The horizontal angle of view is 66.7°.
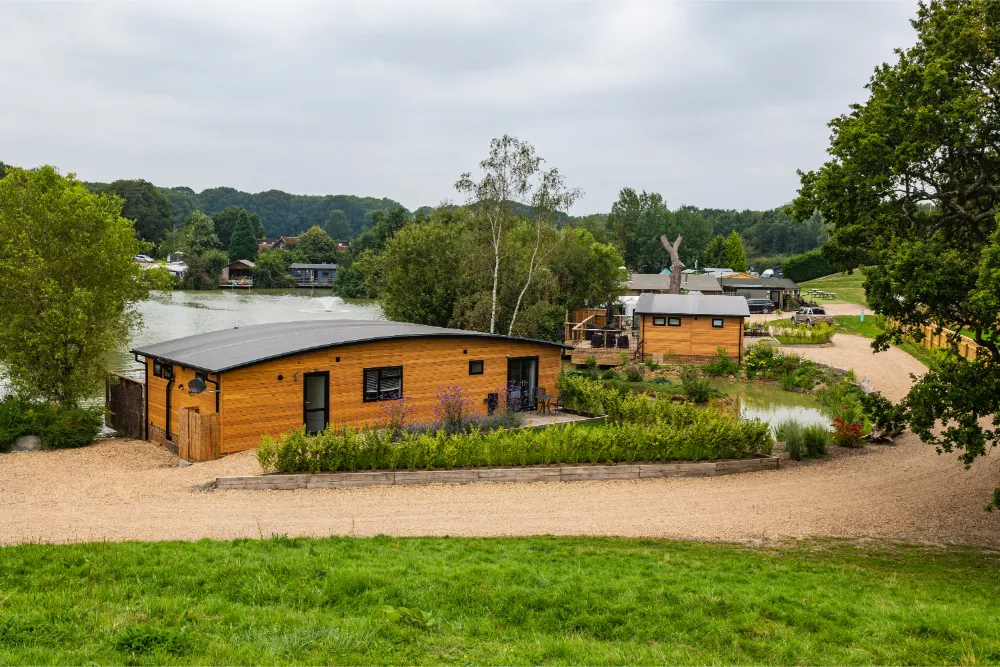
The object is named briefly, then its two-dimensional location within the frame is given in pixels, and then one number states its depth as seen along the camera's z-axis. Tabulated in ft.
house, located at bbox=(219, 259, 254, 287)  288.51
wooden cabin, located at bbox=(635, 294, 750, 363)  103.91
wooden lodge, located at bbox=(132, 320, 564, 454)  50.55
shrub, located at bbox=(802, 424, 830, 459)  52.75
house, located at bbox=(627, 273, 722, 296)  183.42
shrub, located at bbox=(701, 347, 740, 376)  96.58
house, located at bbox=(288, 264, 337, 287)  309.22
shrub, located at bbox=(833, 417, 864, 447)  56.03
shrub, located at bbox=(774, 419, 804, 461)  52.54
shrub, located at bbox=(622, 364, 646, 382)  90.63
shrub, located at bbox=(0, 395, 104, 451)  52.75
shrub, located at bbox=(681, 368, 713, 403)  78.38
